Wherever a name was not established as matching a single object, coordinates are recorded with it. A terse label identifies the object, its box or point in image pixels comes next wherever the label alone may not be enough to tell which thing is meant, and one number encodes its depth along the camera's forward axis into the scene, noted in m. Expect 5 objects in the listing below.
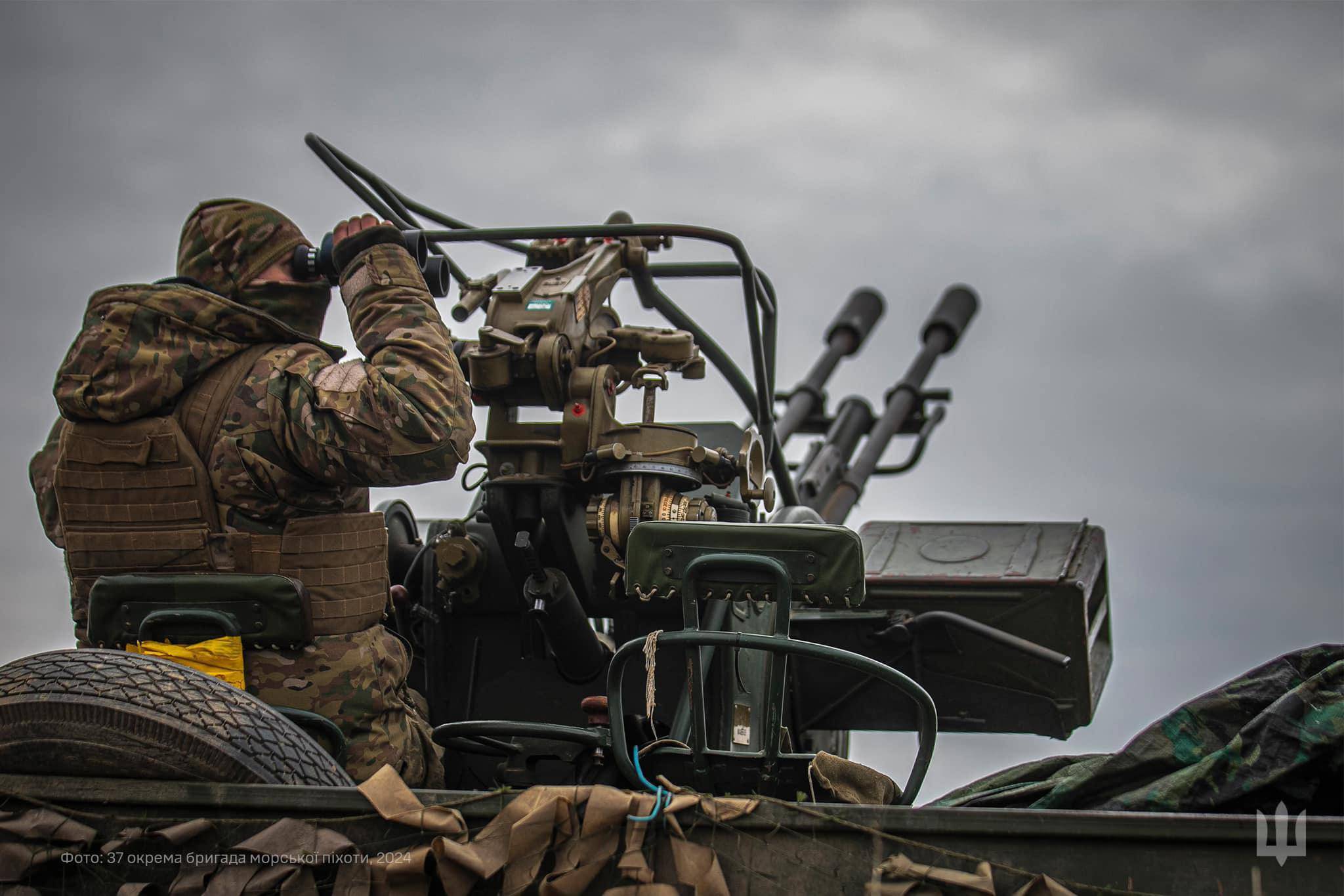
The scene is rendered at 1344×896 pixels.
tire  4.90
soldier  6.73
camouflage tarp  4.64
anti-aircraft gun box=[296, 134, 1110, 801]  8.32
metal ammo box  10.20
